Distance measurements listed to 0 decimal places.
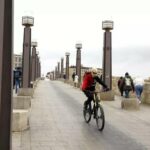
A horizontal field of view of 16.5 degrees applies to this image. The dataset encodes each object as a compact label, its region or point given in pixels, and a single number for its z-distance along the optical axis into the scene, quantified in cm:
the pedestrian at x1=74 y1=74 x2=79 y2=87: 4522
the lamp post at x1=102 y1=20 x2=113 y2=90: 2538
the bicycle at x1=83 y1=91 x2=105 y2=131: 1291
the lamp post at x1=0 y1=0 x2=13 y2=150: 661
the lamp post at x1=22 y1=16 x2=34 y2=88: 2291
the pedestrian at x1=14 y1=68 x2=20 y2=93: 2960
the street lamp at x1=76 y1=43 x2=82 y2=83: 4662
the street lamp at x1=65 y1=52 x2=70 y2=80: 6117
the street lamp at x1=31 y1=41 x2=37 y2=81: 4216
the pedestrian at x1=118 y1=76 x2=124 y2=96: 2832
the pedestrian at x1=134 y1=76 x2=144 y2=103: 2339
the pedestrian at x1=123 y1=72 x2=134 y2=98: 2481
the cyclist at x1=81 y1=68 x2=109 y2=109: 1386
